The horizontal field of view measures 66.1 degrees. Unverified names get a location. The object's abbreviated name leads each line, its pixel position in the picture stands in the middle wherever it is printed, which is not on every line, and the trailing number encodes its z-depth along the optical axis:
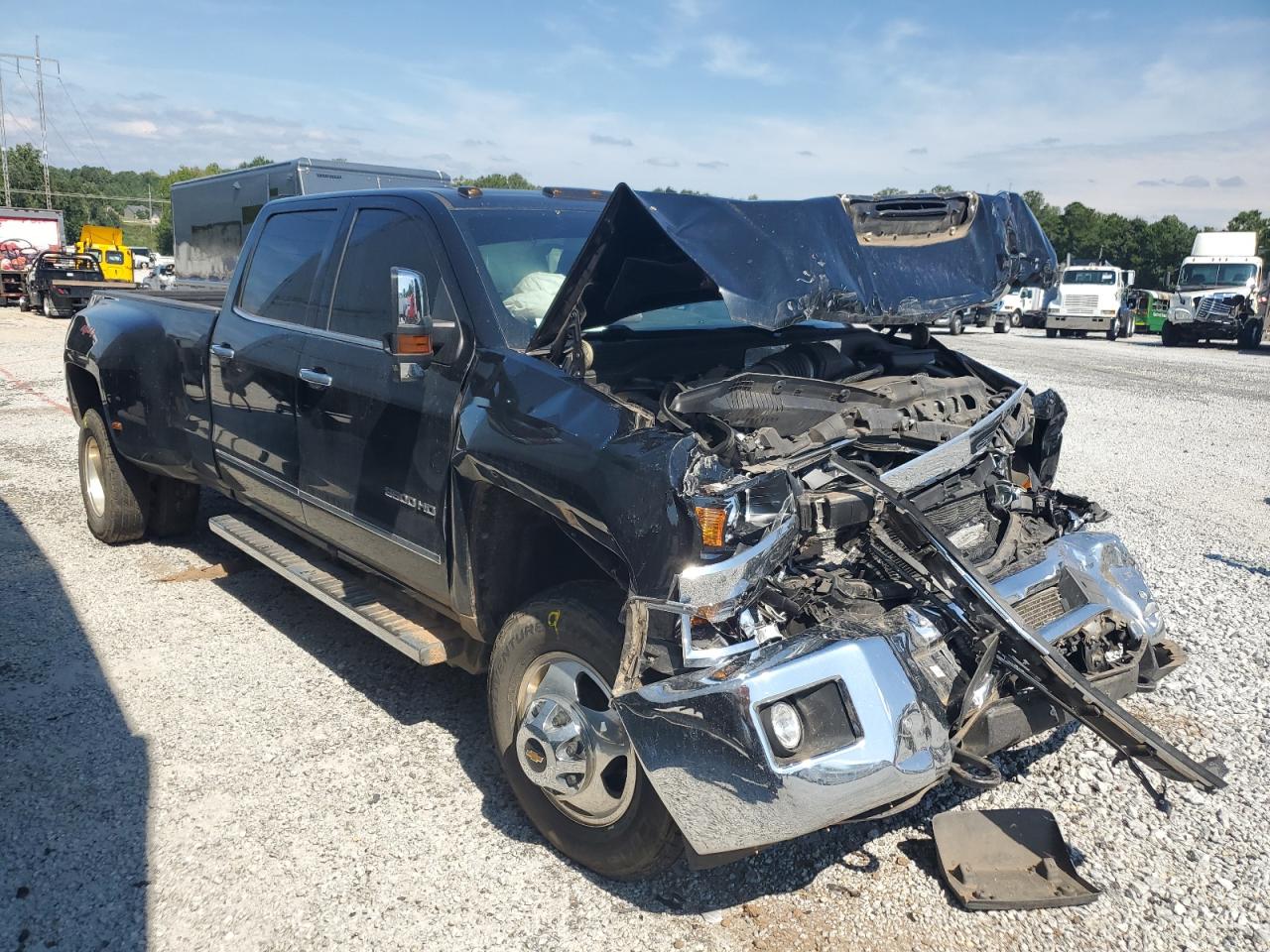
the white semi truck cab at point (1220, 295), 26.34
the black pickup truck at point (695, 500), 2.50
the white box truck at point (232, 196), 14.62
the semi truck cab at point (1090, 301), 30.34
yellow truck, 28.88
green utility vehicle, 34.38
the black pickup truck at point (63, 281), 26.45
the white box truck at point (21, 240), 30.77
